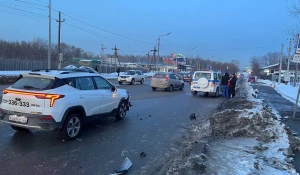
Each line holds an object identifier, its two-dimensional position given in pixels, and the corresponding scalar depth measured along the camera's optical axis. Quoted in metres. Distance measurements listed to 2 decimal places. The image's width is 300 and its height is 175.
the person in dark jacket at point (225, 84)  15.12
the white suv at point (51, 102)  4.75
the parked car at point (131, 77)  23.79
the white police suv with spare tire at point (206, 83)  15.33
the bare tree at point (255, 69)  88.40
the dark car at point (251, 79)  46.03
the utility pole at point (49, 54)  24.69
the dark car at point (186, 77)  35.97
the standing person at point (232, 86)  14.64
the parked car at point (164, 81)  17.95
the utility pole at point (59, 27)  25.59
